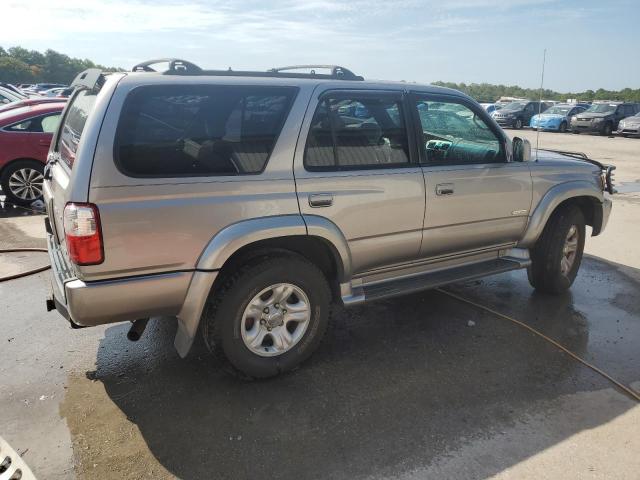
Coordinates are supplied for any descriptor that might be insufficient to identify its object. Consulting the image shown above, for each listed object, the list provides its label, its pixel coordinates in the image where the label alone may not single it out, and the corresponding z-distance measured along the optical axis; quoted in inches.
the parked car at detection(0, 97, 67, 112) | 351.4
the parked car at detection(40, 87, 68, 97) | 986.2
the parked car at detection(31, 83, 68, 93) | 1407.5
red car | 313.9
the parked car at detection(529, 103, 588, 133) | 1092.5
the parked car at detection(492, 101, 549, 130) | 1128.8
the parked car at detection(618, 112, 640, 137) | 947.3
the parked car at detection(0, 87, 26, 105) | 570.8
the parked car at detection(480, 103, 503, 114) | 1264.3
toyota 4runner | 109.6
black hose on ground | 201.9
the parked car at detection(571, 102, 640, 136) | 1010.7
